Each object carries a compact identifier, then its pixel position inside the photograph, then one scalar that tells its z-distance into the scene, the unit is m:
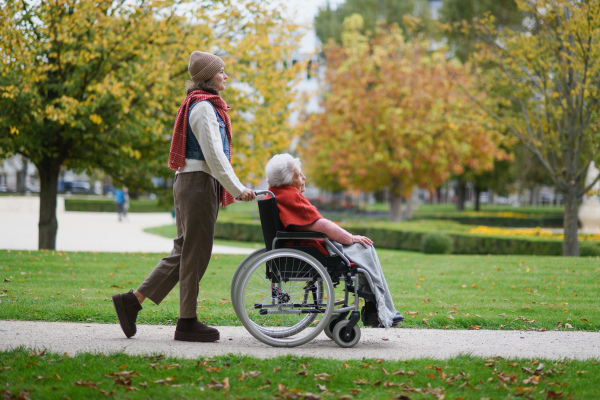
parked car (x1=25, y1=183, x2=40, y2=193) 56.62
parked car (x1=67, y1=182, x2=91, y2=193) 60.42
